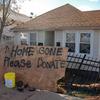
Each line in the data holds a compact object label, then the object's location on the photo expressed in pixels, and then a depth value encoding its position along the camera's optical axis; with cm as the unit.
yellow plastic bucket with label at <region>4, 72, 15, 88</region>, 504
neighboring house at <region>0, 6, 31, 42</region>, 1605
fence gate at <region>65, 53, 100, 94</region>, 739
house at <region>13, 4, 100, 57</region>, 844
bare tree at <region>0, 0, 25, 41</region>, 1107
